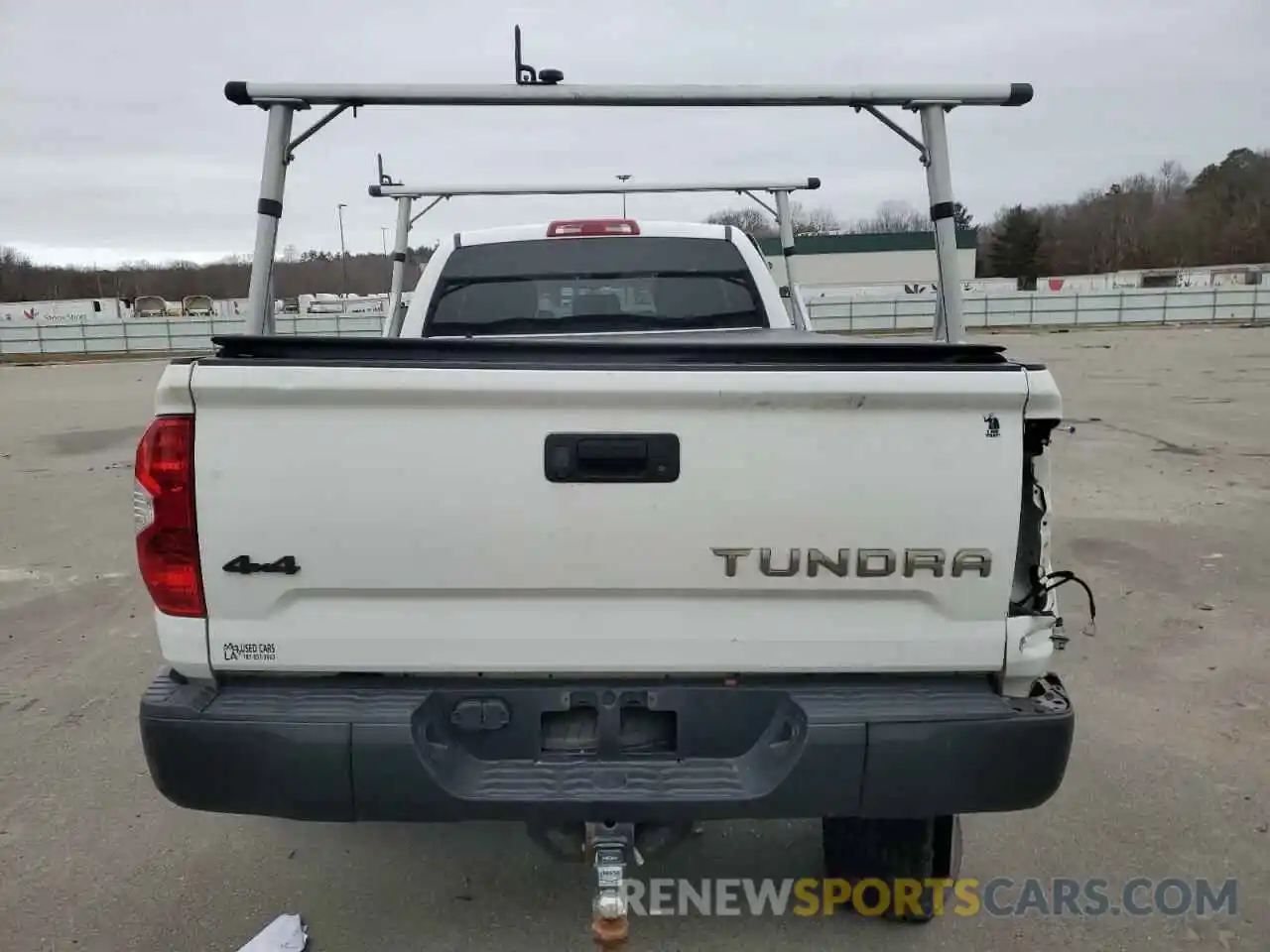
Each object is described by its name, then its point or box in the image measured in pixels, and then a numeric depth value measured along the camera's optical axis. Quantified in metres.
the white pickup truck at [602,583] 2.19
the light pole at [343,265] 50.03
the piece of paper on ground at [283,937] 2.70
